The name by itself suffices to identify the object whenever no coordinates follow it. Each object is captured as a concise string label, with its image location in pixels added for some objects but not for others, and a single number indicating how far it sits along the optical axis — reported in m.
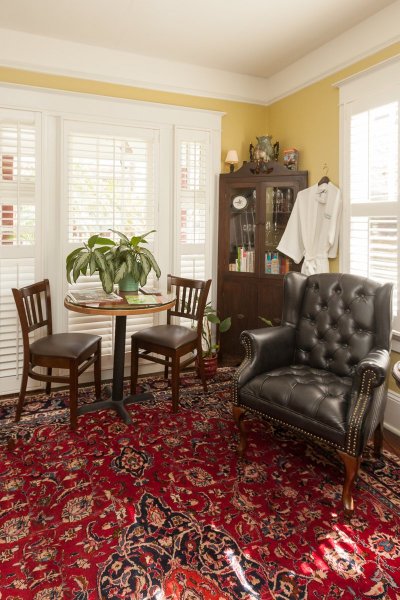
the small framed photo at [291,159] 4.11
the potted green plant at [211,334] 4.17
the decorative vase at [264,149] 4.21
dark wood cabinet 4.12
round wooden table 3.10
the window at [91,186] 3.63
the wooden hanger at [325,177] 3.71
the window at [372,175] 3.13
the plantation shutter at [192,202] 4.22
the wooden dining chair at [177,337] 3.41
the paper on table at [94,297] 3.24
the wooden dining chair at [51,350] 3.12
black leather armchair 2.23
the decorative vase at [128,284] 3.54
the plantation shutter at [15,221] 3.58
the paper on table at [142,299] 3.26
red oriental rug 1.78
